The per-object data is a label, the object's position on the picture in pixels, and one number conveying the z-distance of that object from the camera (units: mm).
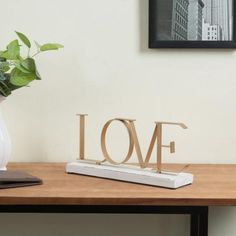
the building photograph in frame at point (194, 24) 2629
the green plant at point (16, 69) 2400
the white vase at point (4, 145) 2427
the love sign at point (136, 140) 2351
